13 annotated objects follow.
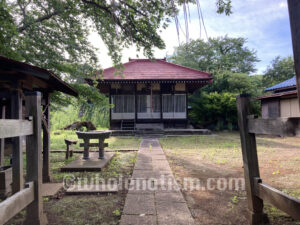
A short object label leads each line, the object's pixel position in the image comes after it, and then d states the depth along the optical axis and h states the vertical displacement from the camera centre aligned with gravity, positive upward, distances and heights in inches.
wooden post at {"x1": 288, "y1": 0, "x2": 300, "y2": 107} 44.1 +20.7
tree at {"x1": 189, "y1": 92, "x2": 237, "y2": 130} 528.4 +13.8
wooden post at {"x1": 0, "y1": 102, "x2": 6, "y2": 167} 130.1 -22.3
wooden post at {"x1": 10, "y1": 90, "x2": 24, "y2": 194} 87.9 -20.7
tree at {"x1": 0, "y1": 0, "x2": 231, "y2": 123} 184.7 +100.9
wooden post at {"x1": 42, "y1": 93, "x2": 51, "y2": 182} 138.7 -16.1
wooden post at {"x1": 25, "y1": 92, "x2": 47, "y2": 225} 70.9 -16.0
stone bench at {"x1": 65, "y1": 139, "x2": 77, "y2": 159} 211.4 -31.7
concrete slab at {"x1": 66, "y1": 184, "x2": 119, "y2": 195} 114.7 -44.9
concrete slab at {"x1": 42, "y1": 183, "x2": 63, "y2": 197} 114.5 -45.1
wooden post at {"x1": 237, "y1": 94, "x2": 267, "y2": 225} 74.2 -19.0
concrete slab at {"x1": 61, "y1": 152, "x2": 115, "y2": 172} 162.9 -42.3
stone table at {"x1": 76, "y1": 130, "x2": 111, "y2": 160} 189.6 -18.9
